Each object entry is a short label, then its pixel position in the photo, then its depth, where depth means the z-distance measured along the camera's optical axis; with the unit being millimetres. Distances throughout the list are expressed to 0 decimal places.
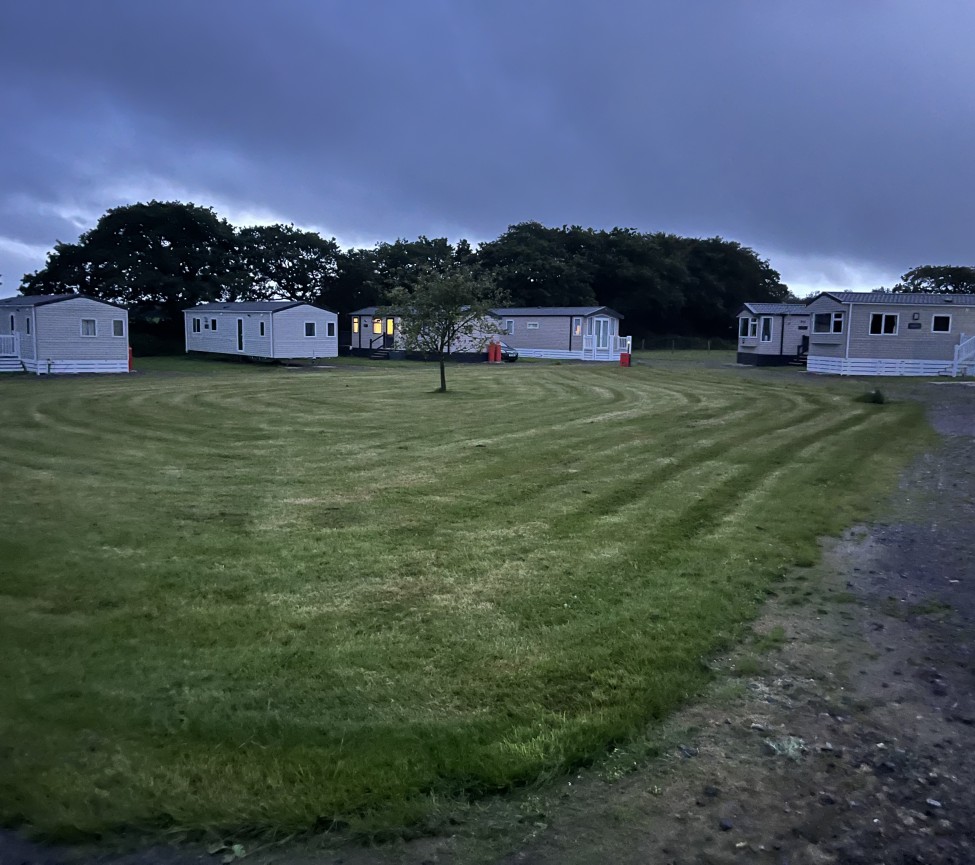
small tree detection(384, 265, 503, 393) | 24656
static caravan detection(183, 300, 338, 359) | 41062
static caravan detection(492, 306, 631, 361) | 48906
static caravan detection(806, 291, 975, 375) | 34469
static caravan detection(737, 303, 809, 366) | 43406
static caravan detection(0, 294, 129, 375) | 33719
